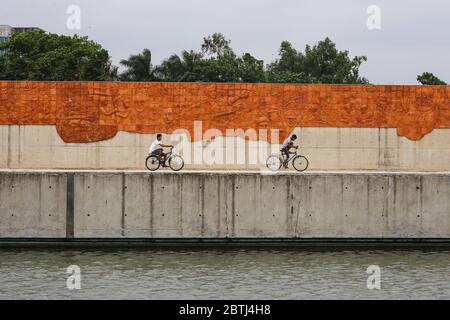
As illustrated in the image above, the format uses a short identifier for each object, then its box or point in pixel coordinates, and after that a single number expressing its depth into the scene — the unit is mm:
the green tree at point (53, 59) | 74562
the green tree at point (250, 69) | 82250
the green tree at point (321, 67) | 91519
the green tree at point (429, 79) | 93688
